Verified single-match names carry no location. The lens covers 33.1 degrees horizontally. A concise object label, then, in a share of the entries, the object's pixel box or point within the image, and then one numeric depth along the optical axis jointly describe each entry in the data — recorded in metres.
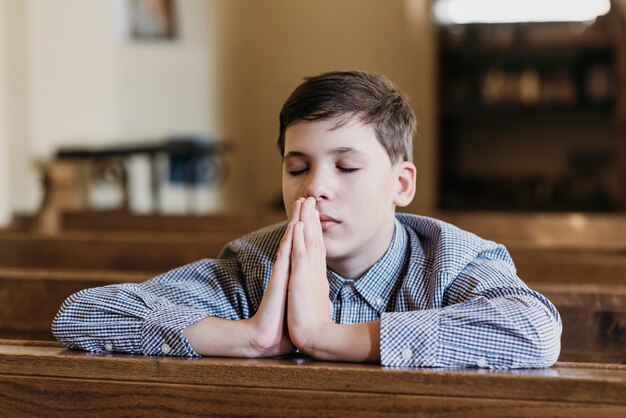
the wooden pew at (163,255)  2.81
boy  1.43
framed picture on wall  7.39
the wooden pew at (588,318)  2.08
